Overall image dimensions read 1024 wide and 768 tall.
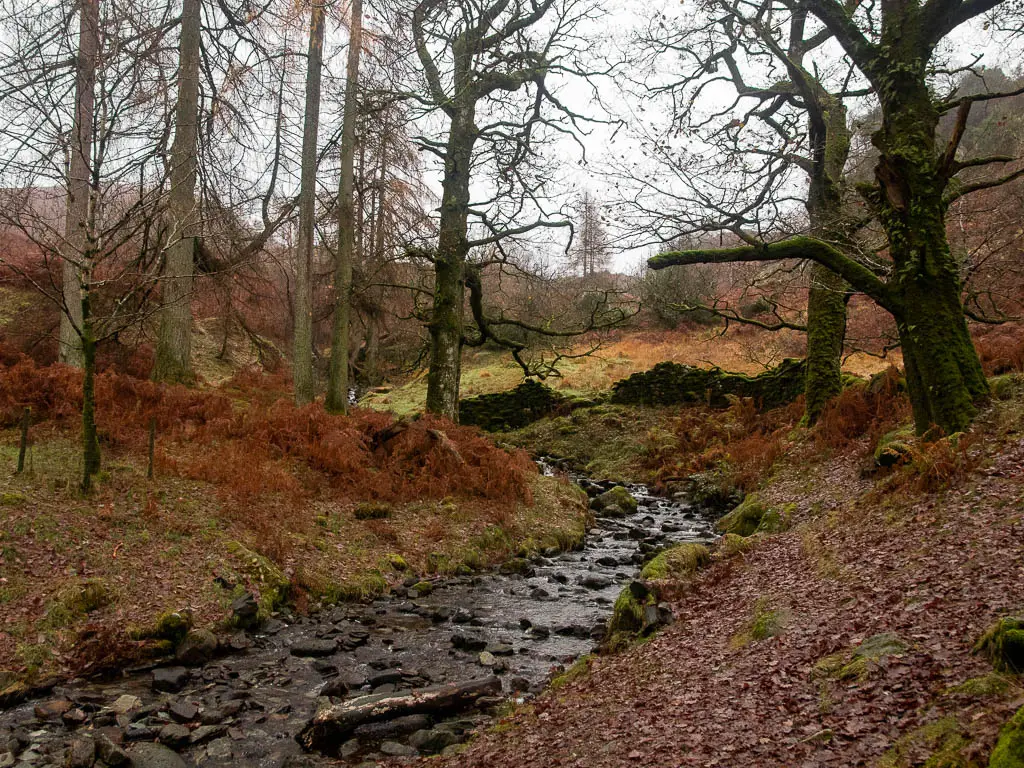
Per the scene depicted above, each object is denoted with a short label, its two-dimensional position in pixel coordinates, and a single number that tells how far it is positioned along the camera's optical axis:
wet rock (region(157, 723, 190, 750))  4.31
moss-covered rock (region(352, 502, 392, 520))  9.30
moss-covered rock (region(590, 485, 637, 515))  13.23
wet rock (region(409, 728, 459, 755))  4.37
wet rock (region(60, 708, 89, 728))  4.43
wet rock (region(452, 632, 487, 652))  6.30
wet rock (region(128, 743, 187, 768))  4.00
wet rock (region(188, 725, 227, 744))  4.39
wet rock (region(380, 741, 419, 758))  4.29
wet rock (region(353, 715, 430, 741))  4.57
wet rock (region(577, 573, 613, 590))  8.39
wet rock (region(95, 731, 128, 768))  3.95
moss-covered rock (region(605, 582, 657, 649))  5.73
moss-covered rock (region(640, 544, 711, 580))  6.84
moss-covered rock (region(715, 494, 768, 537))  9.36
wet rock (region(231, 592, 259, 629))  6.24
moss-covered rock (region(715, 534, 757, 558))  7.59
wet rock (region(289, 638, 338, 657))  5.99
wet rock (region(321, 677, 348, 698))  5.16
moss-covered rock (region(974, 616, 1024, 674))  2.92
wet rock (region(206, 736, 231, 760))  4.23
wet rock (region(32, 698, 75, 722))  4.47
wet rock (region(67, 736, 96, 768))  3.92
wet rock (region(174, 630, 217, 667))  5.54
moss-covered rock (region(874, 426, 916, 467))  7.46
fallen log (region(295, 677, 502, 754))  4.47
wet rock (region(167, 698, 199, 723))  4.61
